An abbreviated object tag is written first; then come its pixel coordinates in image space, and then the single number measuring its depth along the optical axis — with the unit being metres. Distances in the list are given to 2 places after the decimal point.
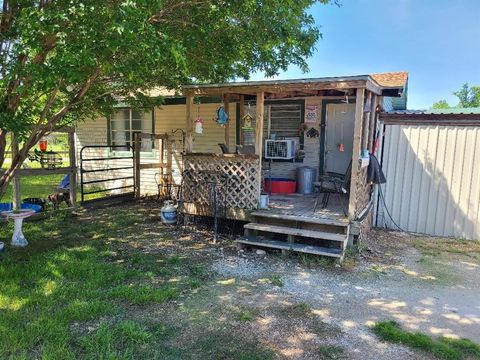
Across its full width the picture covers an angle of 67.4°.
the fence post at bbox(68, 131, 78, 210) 8.04
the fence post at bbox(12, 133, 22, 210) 6.55
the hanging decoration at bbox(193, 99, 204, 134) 6.87
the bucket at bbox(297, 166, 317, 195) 8.16
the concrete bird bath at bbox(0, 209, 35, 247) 5.59
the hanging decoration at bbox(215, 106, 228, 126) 7.20
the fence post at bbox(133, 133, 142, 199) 9.40
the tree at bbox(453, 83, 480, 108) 35.75
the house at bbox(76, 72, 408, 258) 5.65
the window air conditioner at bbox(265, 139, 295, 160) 8.28
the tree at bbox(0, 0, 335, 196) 3.60
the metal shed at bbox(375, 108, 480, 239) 6.78
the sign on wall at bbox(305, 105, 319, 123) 8.34
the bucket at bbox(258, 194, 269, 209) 6.32
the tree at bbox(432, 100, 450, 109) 43.46
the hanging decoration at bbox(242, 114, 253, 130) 8.33
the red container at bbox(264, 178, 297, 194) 8.23
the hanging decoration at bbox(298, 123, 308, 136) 8.43
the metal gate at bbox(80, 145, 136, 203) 11.19
